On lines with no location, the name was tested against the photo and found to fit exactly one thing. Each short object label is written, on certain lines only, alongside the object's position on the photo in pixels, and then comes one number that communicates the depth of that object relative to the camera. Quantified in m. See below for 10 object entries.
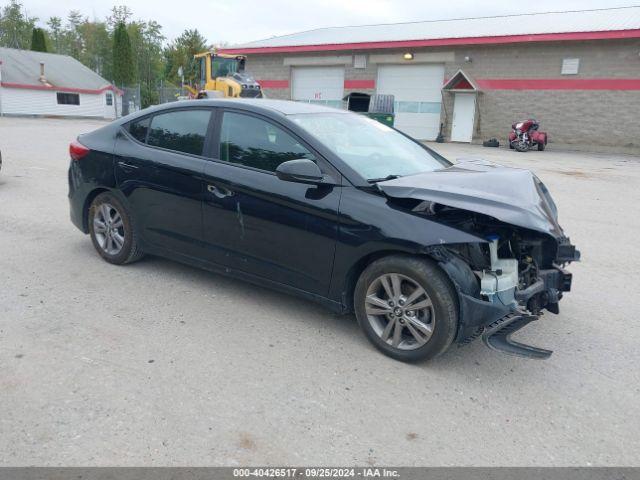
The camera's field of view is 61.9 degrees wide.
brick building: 22.67
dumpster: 19.81
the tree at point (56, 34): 83.72
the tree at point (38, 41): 51.50
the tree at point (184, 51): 61.49
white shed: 39.50
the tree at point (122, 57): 47.94
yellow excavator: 23.12
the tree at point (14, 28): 72.56
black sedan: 3.29
